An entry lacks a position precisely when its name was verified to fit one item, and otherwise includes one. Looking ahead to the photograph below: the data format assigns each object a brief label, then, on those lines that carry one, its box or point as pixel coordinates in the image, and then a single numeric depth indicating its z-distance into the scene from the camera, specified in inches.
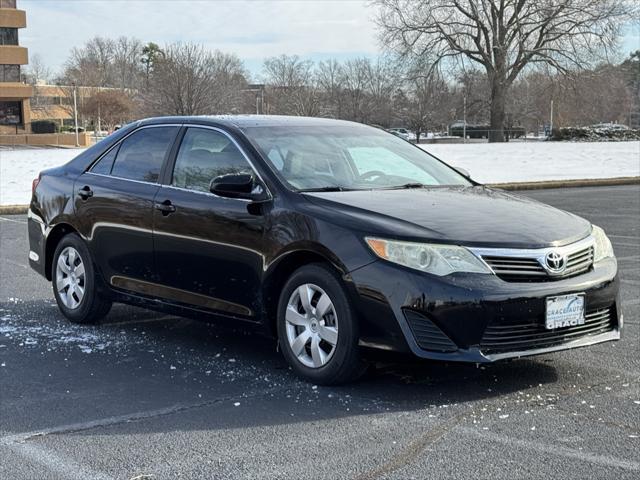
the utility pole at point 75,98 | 2425.0
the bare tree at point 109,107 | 2721.5
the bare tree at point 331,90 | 2790.4
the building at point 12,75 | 2669.8
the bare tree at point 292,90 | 2600.9
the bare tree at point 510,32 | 1898.4
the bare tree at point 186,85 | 1957.4
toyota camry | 180.7
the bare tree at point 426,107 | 2101.1
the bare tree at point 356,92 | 2837.1
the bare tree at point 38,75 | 3998.5
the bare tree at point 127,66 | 3875.5
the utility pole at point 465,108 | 2257.6
